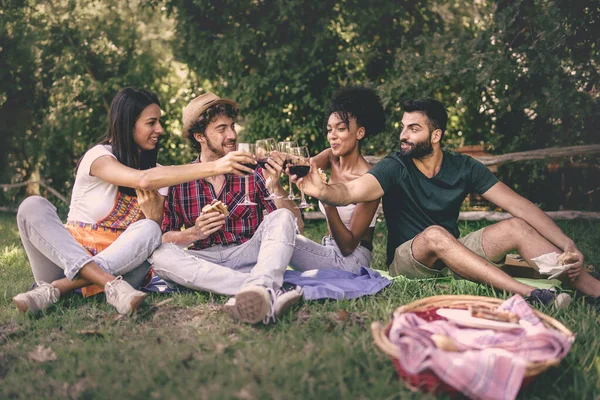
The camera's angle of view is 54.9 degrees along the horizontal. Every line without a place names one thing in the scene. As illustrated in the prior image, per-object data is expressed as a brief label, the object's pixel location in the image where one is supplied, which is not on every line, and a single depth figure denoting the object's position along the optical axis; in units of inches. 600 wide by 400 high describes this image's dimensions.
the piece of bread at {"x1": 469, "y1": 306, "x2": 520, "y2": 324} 104.5
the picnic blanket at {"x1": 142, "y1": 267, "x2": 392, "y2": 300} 143.1
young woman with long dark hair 139.6
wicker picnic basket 90.0
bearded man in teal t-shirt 143.6
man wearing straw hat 135.5
